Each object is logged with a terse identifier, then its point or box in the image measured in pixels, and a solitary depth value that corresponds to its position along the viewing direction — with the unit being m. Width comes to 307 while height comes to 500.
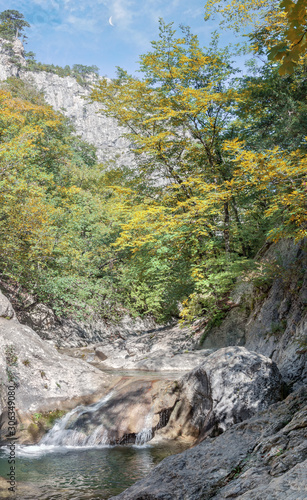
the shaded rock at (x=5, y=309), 8.98
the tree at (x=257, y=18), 7.94
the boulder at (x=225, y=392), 5.25
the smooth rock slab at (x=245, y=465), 1.79
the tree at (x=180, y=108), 10.72
